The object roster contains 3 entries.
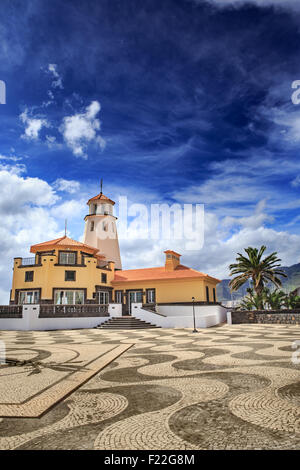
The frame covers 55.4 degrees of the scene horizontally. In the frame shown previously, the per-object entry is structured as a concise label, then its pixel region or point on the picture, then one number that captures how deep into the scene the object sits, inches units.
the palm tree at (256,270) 1289.4
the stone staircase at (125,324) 952.3
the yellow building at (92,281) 1207.6
